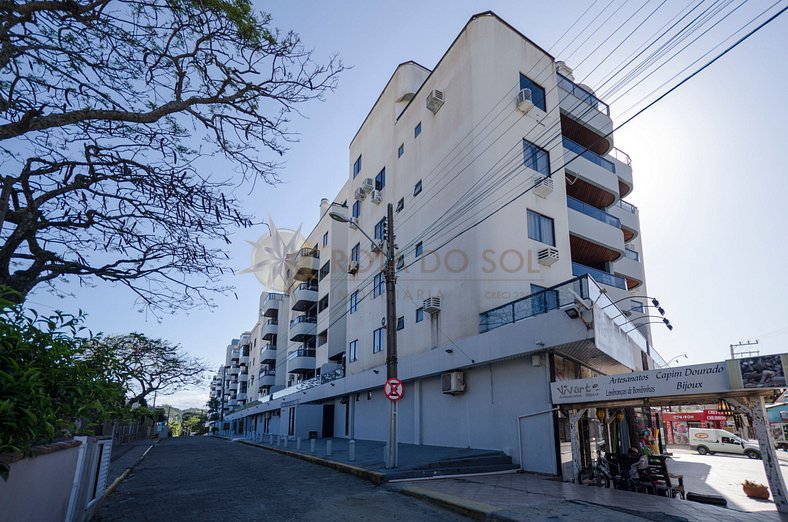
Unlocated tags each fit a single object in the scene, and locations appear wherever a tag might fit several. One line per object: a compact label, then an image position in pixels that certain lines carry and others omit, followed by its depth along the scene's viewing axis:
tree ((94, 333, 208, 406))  40.70
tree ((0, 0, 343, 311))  5.92
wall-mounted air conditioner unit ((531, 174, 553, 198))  20.01
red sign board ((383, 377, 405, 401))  14.16
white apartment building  15.03
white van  27.91
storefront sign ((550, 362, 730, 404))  9.37
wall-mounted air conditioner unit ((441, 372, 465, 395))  18.12
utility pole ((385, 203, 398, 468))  14.24
